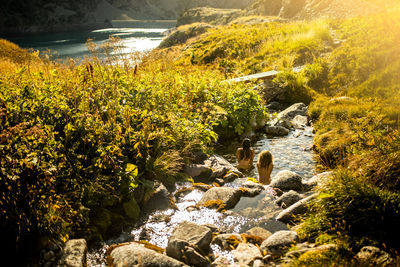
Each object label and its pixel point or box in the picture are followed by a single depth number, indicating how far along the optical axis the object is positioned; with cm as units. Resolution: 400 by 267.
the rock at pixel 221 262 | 355
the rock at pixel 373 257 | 286
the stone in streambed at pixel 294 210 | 448
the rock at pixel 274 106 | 1138
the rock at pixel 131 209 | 452
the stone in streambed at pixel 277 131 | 885
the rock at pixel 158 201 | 492
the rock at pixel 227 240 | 395
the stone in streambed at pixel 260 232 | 417
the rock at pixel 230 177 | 608
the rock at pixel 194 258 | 354
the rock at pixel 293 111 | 1001
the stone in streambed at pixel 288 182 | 563
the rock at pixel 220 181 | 600
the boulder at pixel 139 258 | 327
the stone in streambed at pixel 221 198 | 500
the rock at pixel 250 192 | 540
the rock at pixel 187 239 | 362
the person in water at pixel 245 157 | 676
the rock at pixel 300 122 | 934
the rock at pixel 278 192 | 545
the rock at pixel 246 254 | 355
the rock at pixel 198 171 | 608
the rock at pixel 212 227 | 436
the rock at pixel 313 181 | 557
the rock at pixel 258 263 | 336
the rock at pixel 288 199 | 496
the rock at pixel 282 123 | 926
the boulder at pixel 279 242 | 357
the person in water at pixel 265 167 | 616
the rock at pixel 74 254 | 322
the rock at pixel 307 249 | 322
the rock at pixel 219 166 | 621
